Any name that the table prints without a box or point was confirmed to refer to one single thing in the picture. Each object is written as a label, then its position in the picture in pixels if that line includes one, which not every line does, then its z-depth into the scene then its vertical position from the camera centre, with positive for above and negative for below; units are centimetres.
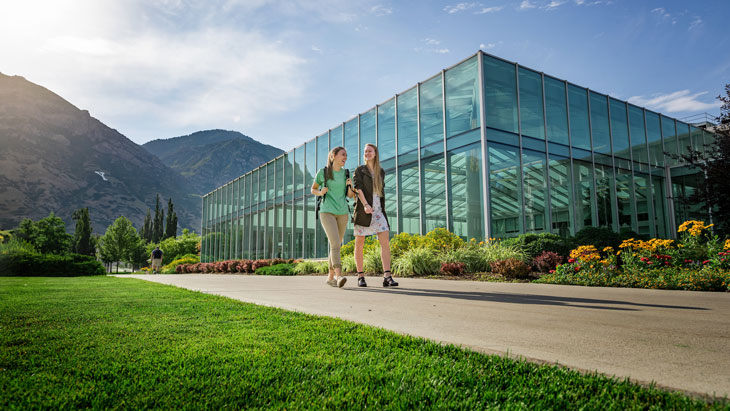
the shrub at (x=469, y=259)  829 -24
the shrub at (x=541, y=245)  833 +4
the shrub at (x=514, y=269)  684 -38
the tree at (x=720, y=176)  1045 +186
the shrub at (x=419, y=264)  852 -35
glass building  1162 +316
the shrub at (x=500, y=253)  795 -12
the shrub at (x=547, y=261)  762 -28
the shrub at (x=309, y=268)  1227 -60
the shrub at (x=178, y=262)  2803 -89
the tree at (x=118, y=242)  4469 +105
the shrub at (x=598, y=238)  884 +20
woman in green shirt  573 +74
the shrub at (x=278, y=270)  1287 -71
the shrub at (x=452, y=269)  775 -42
